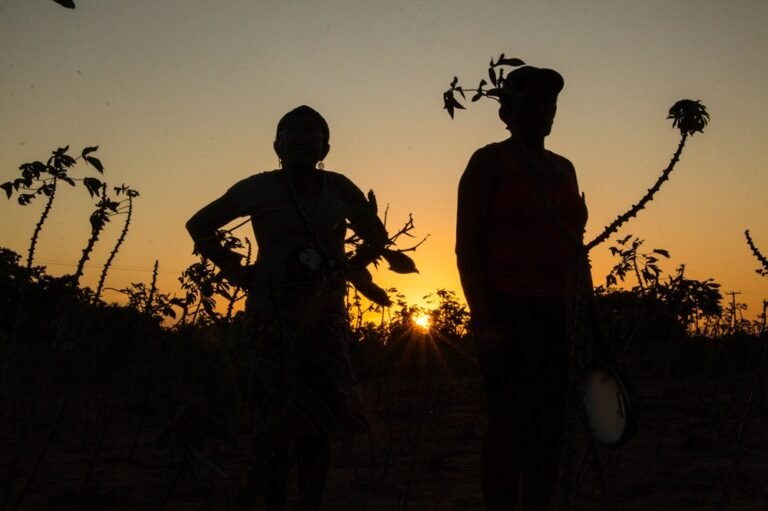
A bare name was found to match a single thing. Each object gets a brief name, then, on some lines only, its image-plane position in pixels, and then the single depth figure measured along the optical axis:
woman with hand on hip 0.96
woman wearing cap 2.23
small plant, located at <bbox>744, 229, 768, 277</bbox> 1.57
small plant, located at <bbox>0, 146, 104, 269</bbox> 2.41
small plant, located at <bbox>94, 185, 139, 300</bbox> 2.34
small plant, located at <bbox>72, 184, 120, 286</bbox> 2.08
